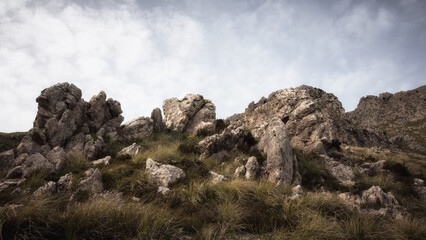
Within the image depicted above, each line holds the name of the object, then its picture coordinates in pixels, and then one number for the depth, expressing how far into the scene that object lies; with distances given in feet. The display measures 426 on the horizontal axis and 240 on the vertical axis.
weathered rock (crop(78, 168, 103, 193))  23.24
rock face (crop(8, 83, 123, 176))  31.18
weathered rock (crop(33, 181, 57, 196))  21.59
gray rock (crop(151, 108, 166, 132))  63.36
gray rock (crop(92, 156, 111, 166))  33.36
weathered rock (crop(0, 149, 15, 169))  30.42
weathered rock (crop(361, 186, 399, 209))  25.77
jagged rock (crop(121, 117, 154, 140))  53.36
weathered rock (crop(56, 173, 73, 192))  23.90
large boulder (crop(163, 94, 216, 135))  63.04
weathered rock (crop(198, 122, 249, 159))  39.68
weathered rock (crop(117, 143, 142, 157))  38.86
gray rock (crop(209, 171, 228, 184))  26.37
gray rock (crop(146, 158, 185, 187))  26.29
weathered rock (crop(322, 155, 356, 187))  33.93
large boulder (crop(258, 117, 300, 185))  28.22
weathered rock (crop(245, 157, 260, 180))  28.79
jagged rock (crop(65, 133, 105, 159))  38.27
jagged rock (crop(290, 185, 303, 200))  21.23
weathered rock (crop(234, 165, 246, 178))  29.96
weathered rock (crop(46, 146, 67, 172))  30.50
